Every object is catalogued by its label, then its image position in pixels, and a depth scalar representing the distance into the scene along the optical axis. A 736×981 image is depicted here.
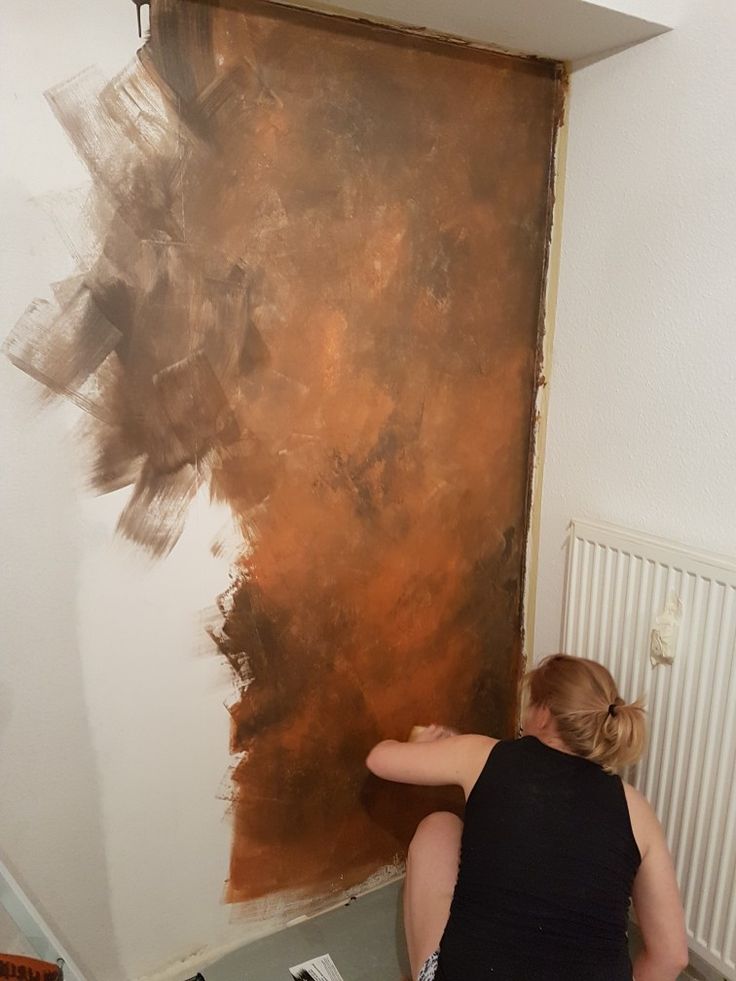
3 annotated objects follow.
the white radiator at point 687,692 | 1.39
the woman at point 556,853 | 1.23
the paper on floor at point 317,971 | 1.61
